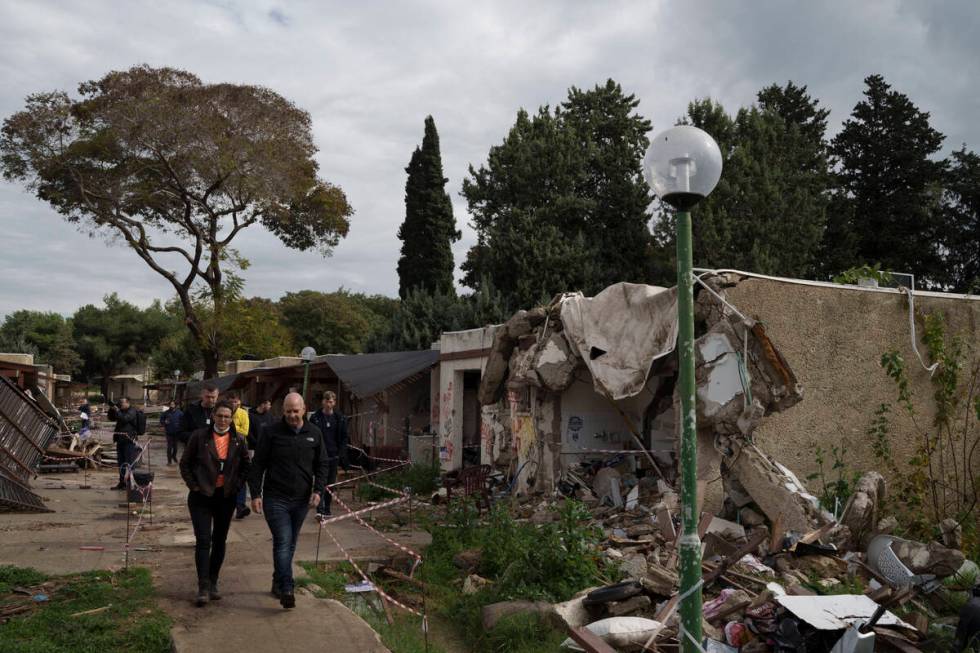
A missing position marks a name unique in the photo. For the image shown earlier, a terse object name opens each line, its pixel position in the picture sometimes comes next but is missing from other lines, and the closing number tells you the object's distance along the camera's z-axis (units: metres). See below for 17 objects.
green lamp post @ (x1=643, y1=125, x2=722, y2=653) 4.26
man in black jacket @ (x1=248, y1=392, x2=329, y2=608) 6.14
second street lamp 16.75
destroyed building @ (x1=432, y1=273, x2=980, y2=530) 9.02
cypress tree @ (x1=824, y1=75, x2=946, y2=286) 30.20
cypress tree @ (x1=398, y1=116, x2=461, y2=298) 30.02
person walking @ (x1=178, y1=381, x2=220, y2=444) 9.48
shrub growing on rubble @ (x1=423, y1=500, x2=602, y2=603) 6.99
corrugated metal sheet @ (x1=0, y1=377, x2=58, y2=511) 11.07
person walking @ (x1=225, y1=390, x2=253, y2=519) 10.66
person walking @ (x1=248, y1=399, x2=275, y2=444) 11.34
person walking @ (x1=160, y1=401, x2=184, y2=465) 16.86
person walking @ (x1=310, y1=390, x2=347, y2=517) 11.07
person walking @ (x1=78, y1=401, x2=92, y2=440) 20.42
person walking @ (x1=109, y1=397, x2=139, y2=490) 14.27
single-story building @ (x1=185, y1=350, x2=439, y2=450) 16.16
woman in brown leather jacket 6.27
